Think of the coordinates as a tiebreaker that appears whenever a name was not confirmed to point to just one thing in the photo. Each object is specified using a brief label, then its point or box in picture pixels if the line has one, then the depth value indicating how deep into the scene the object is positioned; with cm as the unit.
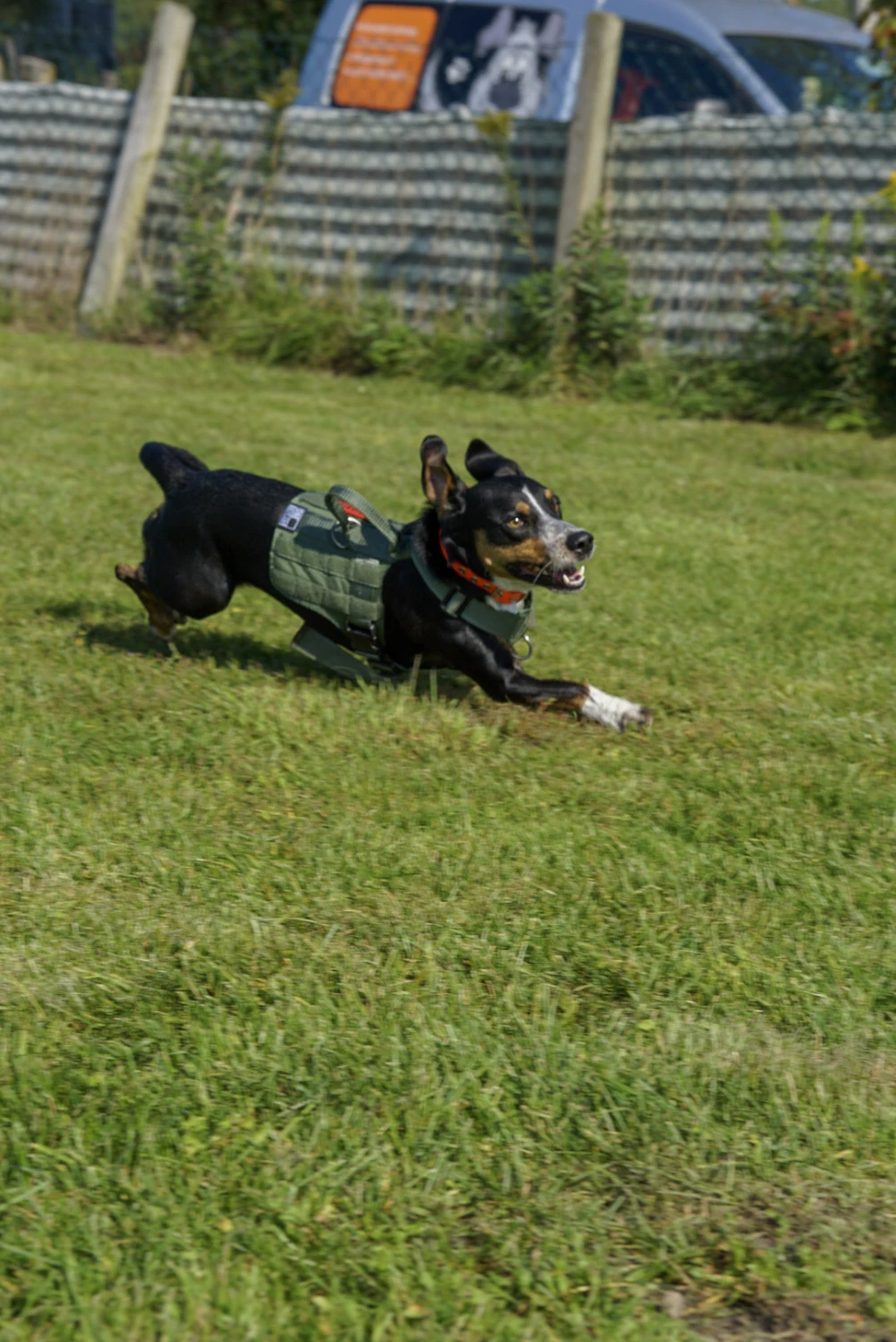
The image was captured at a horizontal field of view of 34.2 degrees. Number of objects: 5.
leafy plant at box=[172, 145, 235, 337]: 1216
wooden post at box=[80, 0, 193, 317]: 1272
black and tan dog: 434
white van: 1128
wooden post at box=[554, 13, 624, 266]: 1069
